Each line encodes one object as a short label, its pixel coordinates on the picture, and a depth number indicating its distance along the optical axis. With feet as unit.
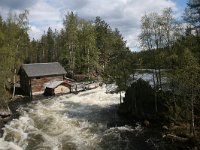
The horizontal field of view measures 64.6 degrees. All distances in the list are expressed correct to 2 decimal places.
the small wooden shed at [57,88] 95.74
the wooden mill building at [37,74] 100.20
